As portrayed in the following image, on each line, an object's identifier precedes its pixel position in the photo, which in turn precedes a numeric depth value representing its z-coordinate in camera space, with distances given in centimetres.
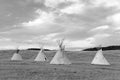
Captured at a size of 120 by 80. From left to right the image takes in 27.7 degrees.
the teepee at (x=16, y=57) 4616
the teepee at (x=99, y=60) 3634
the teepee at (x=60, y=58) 3241
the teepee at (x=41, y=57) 4409
